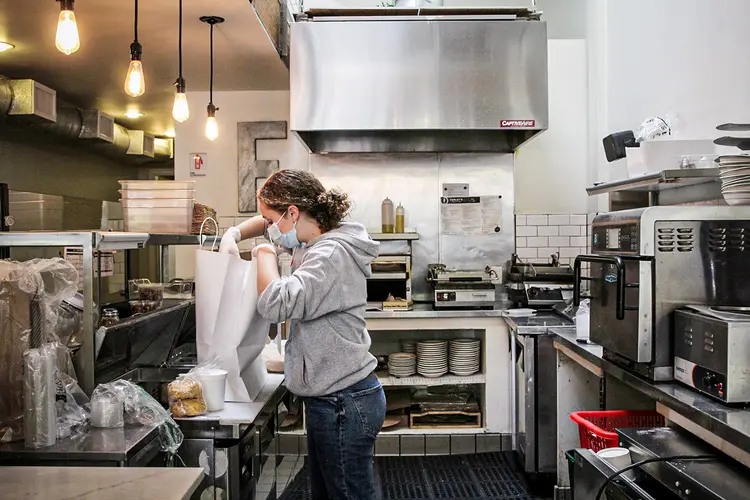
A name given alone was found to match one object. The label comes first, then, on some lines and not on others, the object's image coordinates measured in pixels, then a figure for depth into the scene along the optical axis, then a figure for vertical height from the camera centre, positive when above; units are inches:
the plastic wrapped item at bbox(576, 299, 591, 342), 132.7 -16.9
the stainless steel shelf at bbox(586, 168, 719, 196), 112.4 +13.0
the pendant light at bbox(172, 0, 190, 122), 140.0 +30.9
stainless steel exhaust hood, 175.9 +46.9
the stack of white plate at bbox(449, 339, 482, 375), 177.5 -30.9
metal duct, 199.0 +46.2
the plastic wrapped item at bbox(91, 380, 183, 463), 82.7 -22.1
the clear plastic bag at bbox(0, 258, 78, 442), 78.2 -10.2
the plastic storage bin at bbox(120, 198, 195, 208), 111.0 +7.4
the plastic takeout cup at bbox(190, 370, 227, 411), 88.0 -19.2
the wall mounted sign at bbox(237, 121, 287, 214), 208.8 +28.8
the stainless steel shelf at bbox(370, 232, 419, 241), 179.8 +2.6
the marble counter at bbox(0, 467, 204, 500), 55.2 -21.4
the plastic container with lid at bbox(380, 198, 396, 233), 195.3 +8.9
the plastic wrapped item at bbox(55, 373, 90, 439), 80.3 -20.6
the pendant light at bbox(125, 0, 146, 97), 115.7 +30.9
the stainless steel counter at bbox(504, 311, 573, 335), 153.7 -19.3
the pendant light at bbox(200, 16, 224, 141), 165.0 +33.6
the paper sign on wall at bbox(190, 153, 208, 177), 210.8 +27.1
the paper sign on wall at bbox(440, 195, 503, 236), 201.9 +9.5
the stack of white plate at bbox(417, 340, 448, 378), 177.3 -31.4
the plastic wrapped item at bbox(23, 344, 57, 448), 74.8 -18.1
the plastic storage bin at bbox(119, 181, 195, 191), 111.5 +10.6
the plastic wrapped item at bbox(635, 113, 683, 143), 145.1 +26.9
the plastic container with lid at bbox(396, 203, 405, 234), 197.0 +8.1
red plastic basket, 107.0 -30.4
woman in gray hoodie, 86.4 -11.0
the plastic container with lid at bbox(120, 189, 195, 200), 111.0 +9.0
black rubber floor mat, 150.6 -58.4
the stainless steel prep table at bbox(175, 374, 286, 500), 84.7 -27.2
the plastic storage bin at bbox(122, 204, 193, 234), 111.0 +4.6
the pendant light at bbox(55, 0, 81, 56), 96.0 +32.7
